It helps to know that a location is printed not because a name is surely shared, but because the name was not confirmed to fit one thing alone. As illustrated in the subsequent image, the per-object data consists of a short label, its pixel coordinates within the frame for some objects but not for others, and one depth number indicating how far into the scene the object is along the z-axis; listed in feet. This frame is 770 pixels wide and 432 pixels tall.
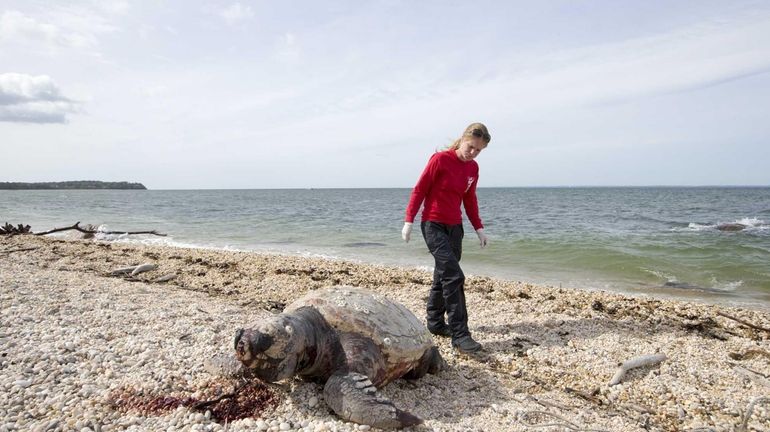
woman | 16.67
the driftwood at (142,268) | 29.79
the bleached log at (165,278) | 27.98
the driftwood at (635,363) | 14.43
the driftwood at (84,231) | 51.85
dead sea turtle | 10.22
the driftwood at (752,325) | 19.86
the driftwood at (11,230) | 50.57
